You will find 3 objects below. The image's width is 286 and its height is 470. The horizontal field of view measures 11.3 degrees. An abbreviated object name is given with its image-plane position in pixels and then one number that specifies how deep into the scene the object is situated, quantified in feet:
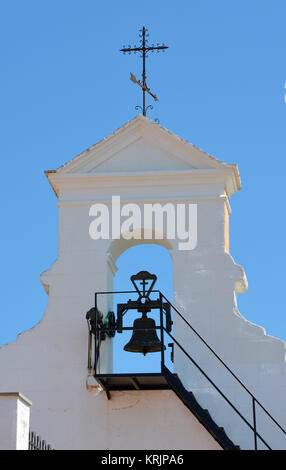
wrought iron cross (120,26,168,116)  77.97
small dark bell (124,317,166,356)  72.13
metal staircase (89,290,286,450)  71.36
